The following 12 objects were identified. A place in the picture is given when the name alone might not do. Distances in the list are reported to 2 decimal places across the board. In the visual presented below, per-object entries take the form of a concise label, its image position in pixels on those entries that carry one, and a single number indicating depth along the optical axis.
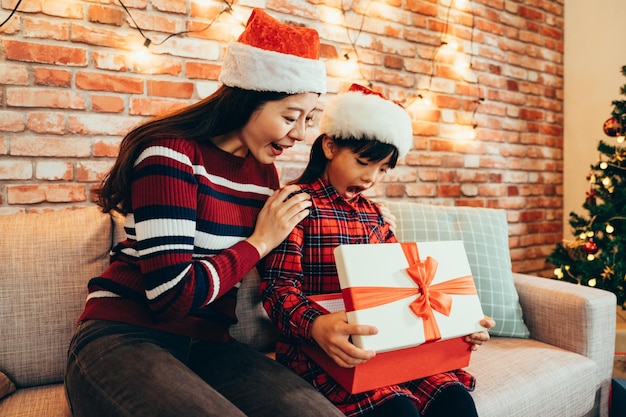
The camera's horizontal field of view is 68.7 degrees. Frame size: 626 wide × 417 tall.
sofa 1.19
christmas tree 2.21
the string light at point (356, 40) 2.20
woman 0.87
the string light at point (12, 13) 1.48
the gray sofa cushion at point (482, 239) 1.62
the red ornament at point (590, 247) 2.26
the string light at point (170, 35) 1.68
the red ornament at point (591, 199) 2.38
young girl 0.99
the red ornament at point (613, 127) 2.29
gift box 0.94
